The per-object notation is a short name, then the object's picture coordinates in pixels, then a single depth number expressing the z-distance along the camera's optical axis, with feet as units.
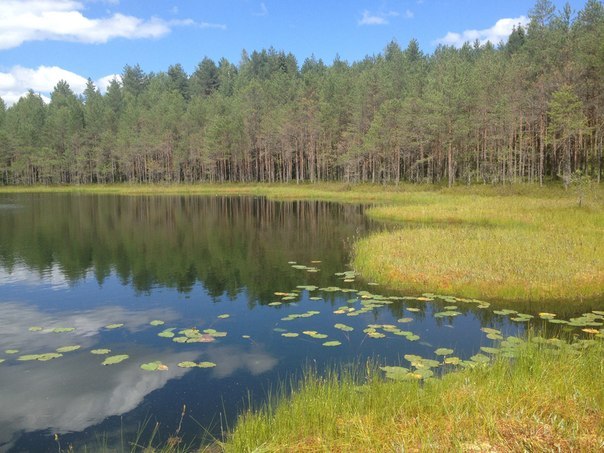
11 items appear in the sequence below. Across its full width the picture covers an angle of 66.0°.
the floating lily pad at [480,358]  34.60
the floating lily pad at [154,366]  36.58
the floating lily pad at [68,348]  41.42
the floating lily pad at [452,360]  35.32
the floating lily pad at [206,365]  37.52
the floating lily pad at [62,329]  46.98
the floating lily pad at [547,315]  48.26
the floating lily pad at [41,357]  39.32
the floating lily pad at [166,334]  45.34
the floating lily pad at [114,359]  38.73
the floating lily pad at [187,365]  37.29
